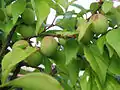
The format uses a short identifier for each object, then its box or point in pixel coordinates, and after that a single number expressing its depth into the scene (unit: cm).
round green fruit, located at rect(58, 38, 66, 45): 54
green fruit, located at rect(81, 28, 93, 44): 50
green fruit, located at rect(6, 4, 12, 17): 56
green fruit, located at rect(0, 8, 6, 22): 57
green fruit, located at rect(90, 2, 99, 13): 58
